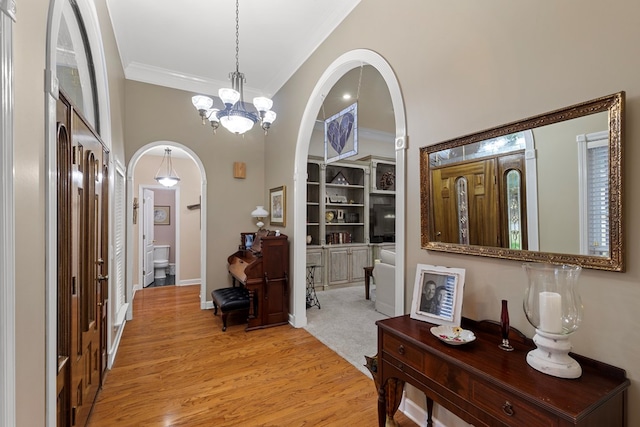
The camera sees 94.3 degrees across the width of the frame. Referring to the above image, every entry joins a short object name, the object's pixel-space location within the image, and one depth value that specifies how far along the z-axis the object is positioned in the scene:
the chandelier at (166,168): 6.52
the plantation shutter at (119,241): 3.27
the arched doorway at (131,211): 4.19
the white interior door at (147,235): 6.29
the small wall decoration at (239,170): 4.83
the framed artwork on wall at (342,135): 3.07
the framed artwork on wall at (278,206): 4.29
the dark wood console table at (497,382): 1.08
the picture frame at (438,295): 1.76
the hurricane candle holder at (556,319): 1.23
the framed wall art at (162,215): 7.86
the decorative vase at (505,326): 1.49
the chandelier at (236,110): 2.56
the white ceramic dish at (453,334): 1.52
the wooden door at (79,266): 1.58
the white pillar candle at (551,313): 1.25
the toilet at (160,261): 7.23
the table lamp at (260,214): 4.73
